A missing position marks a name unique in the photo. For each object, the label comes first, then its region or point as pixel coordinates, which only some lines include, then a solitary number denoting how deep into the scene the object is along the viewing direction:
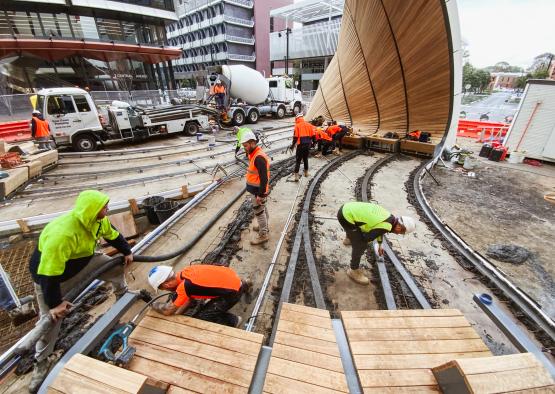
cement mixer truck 14.69
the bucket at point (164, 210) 5.73
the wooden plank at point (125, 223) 5.45
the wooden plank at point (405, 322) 2.38
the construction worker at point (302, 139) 6.88
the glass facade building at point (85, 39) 16.97
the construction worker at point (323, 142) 9.13
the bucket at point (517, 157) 9.58
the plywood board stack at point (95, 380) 1.60
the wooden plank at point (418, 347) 2.13
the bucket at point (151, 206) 5.86
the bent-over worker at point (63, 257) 2.21
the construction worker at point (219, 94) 13.84
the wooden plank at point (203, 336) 2.12
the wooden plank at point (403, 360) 2.00
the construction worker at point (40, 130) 8.36
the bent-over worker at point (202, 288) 2.46
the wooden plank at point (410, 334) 2.26
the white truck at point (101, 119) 9.01
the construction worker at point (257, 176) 3.99
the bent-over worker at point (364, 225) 3.15
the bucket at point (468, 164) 8.93
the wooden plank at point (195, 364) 1.90
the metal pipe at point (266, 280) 2.99
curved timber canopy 8.34
